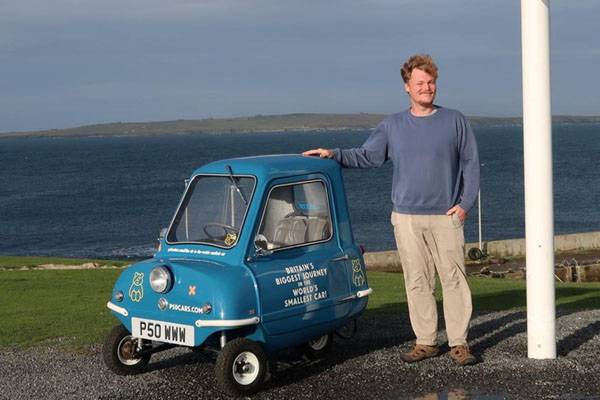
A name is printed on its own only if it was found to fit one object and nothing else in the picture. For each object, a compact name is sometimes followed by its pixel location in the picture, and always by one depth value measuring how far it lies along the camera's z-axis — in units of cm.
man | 835
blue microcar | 775
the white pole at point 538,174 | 835
